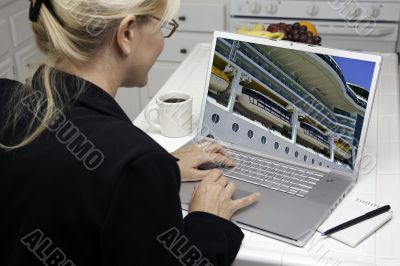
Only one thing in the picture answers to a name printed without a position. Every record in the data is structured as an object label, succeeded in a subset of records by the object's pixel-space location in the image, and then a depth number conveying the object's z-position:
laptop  1.10
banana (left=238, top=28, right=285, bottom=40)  1.48
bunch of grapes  1.50
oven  2.39
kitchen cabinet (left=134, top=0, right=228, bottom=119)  2.60
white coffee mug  1.37
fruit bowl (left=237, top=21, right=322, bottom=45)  1.50
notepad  0.97
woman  0.74
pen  0.99
